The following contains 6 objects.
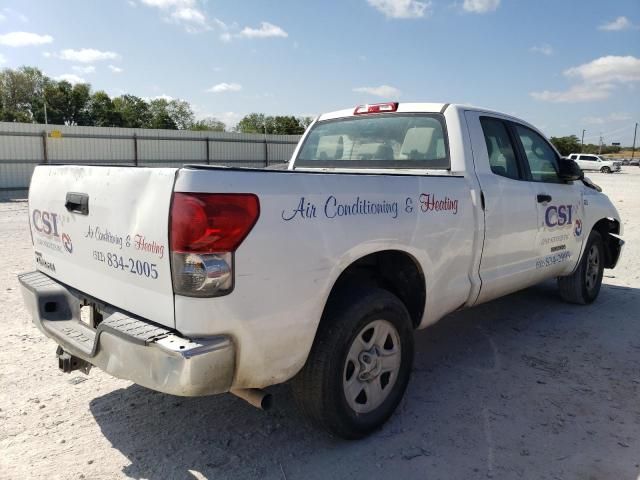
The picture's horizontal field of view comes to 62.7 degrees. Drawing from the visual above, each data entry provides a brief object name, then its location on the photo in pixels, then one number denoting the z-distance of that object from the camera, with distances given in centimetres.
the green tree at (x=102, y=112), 5978
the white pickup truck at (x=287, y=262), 222
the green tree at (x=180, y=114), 7200
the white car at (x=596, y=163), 4672
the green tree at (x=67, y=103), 5625
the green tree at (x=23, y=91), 6191
